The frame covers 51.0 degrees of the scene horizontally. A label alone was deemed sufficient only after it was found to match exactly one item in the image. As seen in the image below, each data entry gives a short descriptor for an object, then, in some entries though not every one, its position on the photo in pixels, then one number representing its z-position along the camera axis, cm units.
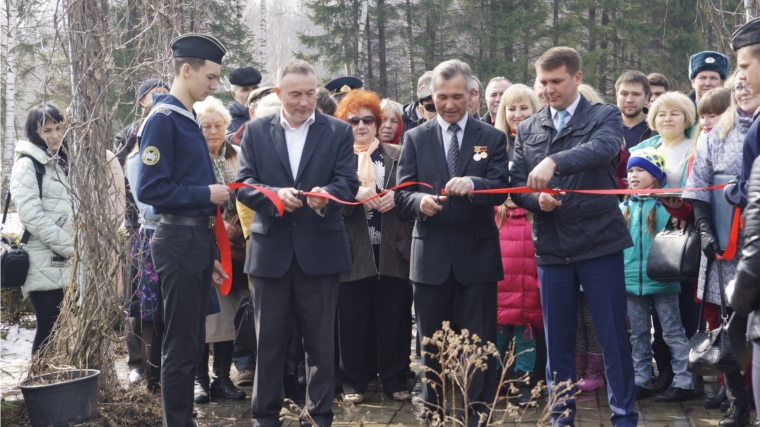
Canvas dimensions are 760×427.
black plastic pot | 471
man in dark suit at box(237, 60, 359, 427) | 477
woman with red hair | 598
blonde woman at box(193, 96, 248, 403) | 596
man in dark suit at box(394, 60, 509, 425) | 490
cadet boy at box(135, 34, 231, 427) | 442
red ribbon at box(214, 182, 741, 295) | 459
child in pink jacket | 596
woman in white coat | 591
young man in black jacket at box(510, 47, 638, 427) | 460
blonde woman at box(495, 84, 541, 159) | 608
